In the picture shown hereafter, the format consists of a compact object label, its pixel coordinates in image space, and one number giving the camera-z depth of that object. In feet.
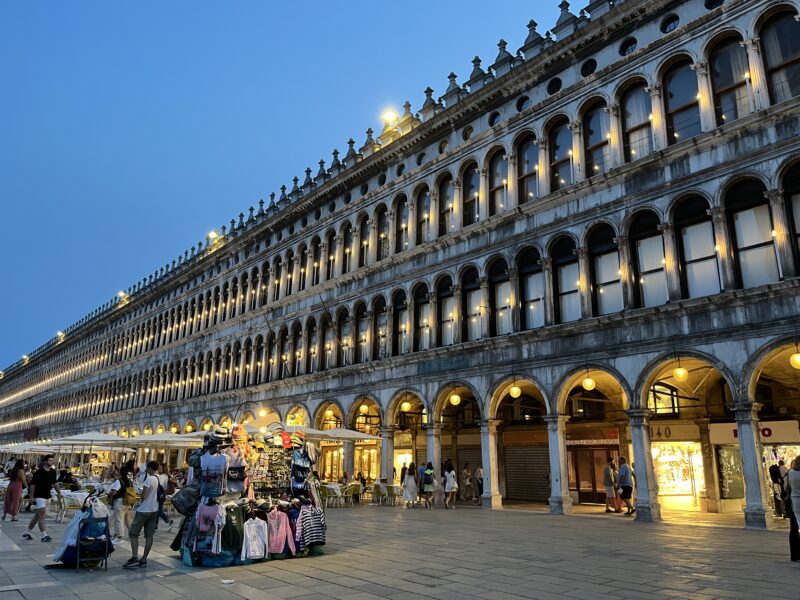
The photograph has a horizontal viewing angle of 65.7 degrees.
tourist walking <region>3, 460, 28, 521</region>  54.49
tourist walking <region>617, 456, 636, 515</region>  63.93
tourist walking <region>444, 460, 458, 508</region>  73.61
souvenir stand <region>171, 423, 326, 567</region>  34.42
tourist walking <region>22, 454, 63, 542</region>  44.24
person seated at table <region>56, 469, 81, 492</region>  73.19
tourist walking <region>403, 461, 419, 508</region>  76.48
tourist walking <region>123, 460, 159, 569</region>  33.58
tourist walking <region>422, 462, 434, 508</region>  74.59
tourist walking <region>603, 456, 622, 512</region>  66.39
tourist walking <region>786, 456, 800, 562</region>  31.24
